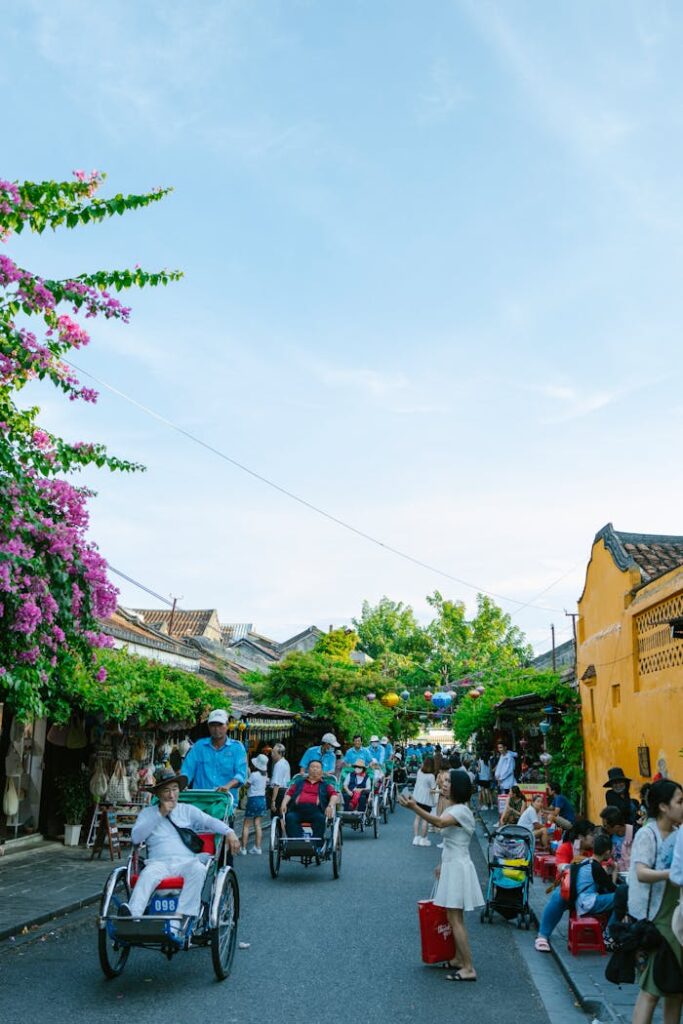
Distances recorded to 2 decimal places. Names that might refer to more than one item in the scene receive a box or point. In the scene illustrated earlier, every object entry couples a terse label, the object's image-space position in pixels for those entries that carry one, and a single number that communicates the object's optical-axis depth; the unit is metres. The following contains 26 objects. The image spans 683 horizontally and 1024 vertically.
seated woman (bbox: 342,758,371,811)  18.50
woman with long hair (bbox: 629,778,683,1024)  5.14
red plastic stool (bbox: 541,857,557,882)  11.97
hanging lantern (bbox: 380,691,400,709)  33.84
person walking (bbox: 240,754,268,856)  15.45
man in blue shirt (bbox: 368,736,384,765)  24.24
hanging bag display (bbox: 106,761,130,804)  15.74
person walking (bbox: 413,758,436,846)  18.72
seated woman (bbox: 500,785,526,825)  12.53
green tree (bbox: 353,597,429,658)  65.69
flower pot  15.56
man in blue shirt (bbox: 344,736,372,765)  20.05
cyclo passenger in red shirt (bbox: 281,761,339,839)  12.73
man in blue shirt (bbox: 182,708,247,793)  9.70
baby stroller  9.84
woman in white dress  7.35
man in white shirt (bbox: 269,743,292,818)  17.80
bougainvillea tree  8.10
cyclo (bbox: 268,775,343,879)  12.37
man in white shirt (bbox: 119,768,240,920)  6.84
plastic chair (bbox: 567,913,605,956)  8.20
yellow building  11.90
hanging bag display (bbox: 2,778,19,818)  14.07
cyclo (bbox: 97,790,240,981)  6.53
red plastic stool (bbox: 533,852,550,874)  12.24
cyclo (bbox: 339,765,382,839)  17.92
